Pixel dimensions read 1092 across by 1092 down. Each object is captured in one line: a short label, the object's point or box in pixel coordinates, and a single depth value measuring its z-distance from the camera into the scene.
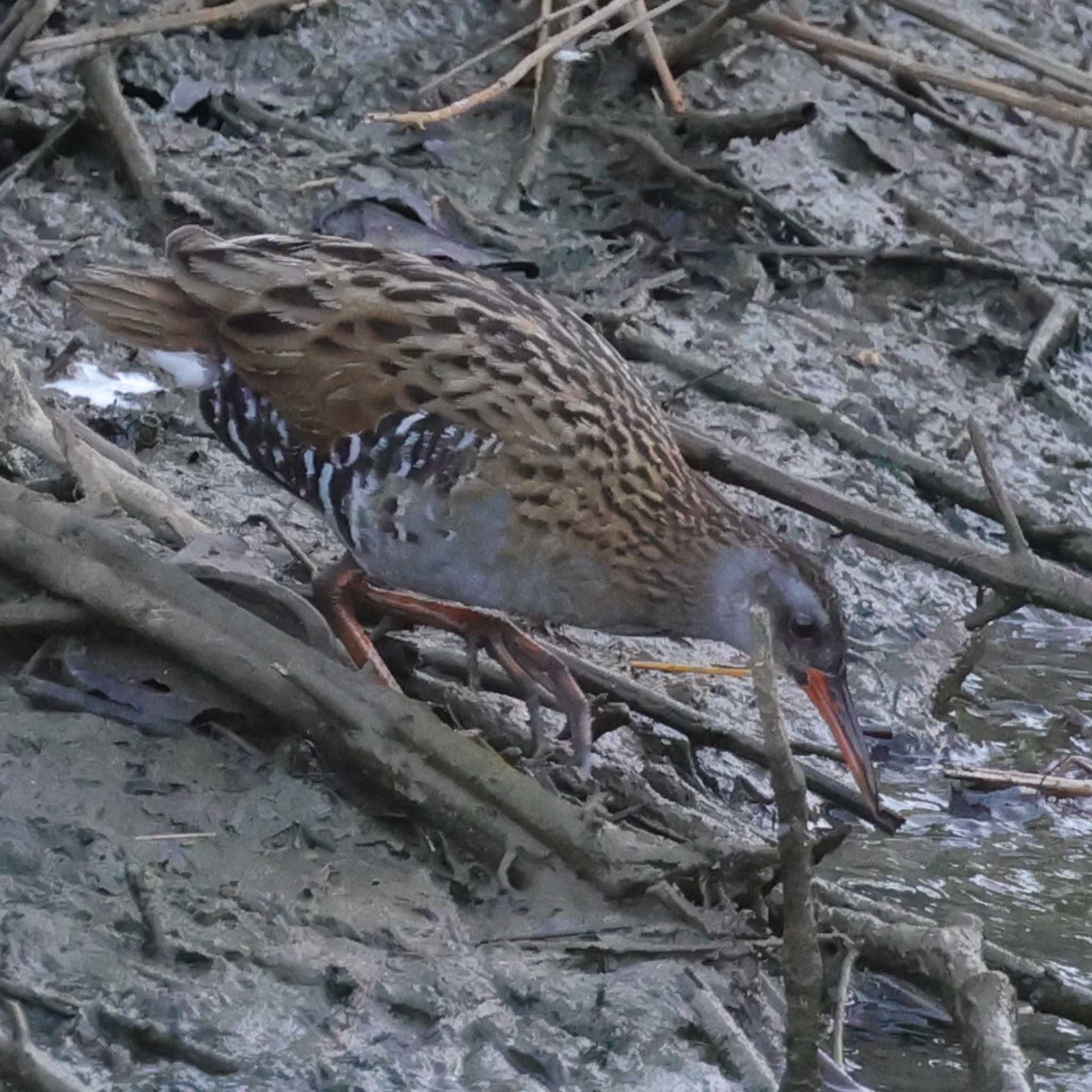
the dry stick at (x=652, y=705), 8.62
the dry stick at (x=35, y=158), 12.06
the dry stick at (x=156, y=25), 11.16
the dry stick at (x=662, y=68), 13.70
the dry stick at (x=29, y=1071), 5.43
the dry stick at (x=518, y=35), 10.71
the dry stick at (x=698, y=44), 13.17
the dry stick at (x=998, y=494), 7.93
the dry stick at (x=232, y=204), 12.09
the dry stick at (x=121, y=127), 12.20
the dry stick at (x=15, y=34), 9.82
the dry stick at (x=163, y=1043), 6.11
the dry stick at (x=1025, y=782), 9.52
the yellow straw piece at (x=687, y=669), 9.97
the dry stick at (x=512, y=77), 9.41
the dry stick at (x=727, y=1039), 6.51
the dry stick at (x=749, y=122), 13.54
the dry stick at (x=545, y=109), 13.71
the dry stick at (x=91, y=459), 8.55
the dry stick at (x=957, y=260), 13.95
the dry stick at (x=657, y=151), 13.66
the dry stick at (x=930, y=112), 14.45
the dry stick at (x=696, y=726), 8.63
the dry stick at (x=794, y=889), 4.83
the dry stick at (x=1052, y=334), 13.72
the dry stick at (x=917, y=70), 10.62
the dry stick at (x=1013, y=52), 10.78
